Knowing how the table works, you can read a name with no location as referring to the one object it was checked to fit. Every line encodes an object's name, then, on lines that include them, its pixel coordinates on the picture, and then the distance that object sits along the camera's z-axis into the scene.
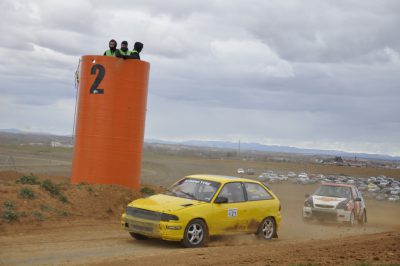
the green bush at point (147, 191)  17.42
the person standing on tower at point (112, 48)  16.79
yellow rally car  11.64
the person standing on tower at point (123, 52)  16.48
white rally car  18.98
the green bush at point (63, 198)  14.98
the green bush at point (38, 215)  13.65
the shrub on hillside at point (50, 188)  15.17
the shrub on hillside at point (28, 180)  16.33
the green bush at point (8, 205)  13.42
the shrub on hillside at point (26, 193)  14.30
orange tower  16.45
